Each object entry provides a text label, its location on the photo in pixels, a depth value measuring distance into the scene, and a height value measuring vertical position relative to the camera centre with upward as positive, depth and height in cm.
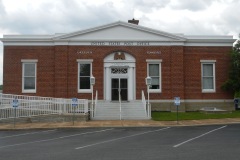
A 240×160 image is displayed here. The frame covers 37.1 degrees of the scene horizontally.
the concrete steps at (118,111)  2545 -135
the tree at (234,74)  3002 +163
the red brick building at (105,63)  3017 +253
